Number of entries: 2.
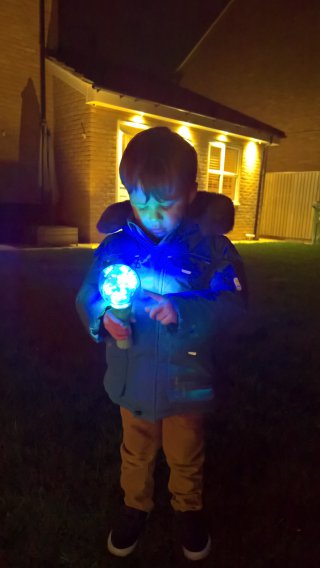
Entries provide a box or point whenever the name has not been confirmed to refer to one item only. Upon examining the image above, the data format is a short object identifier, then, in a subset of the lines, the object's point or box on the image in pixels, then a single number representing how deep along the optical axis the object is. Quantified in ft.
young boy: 5.23
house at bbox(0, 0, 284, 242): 38.99
